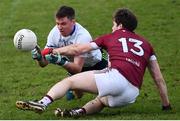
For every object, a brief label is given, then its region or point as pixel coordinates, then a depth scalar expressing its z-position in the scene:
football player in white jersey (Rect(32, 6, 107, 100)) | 15.08
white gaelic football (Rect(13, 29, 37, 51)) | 15.02
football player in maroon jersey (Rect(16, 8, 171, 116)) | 13.91
